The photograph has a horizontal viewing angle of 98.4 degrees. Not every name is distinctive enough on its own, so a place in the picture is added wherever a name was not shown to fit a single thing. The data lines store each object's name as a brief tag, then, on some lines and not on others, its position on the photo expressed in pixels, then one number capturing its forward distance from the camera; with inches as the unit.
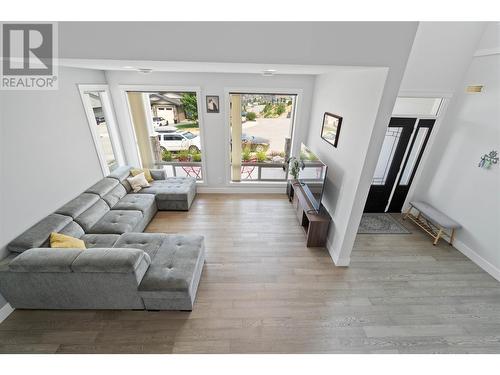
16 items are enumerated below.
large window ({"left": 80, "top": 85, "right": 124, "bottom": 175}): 141.5
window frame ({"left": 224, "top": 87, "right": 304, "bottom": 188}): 165.2
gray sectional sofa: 81.0
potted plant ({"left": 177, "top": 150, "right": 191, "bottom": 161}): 197.1
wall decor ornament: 113.5
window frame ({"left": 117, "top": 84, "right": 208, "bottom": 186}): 162.2
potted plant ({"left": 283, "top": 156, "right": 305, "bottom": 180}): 164.1
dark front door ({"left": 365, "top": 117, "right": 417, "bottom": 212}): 145.2
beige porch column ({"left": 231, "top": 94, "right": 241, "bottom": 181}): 174.7
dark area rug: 147.5
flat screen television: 127.7
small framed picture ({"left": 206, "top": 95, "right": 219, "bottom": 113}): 165.6
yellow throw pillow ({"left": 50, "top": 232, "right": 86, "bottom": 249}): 96.0
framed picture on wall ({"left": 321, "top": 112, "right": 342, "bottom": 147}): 121.2
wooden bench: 133.1
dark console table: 126.6
